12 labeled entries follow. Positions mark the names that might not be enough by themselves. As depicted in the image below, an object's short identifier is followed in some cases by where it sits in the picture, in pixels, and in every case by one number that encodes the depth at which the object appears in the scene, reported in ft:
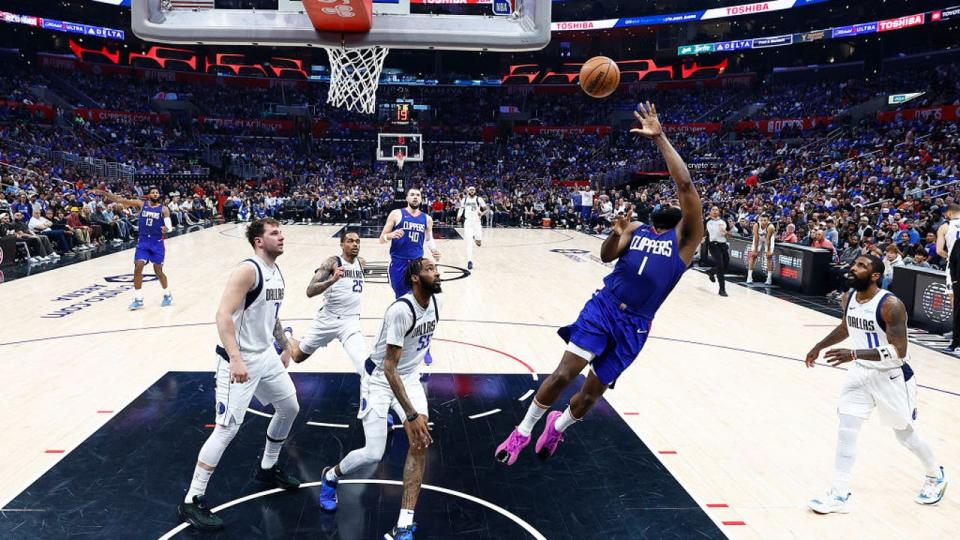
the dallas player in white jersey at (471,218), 47.47
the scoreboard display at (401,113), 132.16
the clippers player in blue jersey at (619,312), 14.35
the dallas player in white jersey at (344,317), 19.33
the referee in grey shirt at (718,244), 41.96
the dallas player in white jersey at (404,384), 12.48
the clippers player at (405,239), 24.86
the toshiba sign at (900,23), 104.25
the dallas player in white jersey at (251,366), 12.94
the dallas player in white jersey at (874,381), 14.08
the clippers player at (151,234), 32.60
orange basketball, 18.60
